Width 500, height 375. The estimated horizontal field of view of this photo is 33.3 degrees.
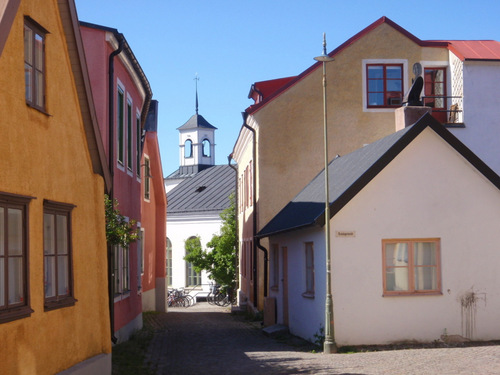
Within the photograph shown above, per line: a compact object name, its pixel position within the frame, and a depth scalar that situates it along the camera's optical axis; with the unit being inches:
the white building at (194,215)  2144.4
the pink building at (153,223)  1128.2
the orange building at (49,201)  356.2
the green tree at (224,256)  1612.9
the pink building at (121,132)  653.3
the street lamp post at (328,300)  626.5
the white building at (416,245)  652.7
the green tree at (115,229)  589.3
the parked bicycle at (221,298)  1662.2
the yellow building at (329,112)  1060.5
